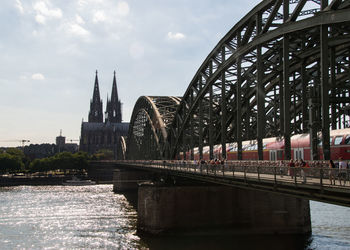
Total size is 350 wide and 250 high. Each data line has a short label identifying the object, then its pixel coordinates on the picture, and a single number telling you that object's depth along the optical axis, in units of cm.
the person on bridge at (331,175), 1964
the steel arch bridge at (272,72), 3078
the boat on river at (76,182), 13438
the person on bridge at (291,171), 2285
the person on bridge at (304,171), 2148
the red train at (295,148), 3001
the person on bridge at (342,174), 1902
